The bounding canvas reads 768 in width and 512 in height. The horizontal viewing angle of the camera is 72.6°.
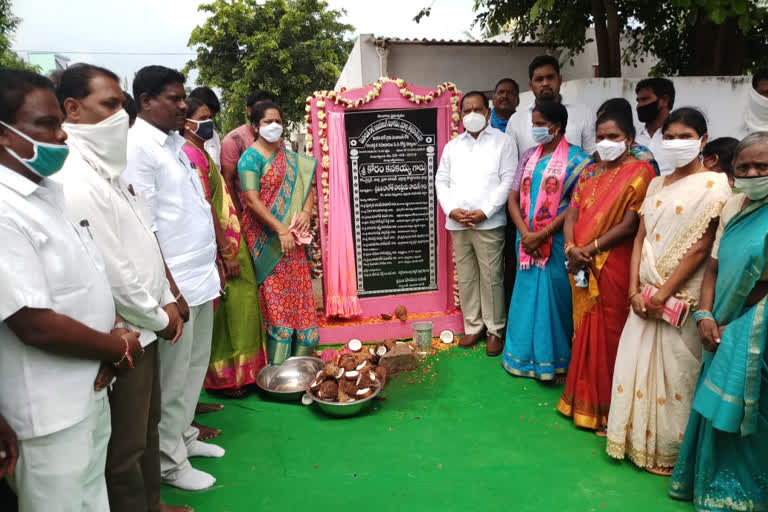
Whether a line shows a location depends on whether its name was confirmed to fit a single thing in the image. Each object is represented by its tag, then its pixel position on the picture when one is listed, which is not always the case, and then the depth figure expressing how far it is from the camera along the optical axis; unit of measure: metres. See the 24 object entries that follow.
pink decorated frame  4.58
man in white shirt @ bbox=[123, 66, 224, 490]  2.62
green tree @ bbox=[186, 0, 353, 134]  15.75
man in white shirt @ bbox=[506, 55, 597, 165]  4.11
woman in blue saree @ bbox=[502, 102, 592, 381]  3.72
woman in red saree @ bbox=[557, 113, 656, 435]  3.03
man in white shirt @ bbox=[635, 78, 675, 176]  3.82
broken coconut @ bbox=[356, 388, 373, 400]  3.48
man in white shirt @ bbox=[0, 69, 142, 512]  1.40
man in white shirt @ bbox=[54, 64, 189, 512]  1.84
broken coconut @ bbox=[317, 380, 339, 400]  3.49
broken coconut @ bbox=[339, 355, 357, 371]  3.74
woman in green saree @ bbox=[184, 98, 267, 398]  3.63
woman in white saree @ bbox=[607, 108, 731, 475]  2.55
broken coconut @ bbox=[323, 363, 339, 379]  3.59
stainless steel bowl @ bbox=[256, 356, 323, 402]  3.74
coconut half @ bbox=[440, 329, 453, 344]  4.65
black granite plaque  4.70
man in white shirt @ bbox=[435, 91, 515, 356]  4.32
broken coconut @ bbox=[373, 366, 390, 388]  3.72
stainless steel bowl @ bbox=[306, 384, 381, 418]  3.41
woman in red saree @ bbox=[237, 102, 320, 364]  3.94
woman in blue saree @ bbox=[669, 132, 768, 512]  2.17
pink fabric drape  4.62
